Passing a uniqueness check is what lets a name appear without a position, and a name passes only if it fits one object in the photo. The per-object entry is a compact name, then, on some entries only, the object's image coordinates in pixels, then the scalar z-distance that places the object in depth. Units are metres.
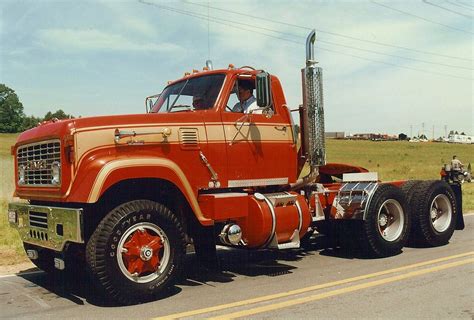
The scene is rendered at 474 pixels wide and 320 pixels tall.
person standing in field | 23.21
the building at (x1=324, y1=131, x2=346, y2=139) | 104.12
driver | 6.99
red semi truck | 5.45
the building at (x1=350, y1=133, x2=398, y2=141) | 110.75
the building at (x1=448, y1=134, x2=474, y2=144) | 116.12
